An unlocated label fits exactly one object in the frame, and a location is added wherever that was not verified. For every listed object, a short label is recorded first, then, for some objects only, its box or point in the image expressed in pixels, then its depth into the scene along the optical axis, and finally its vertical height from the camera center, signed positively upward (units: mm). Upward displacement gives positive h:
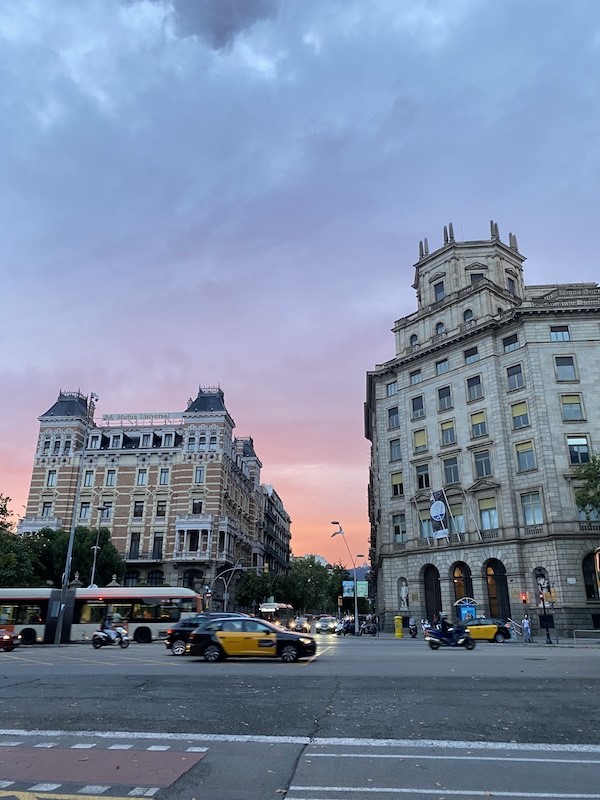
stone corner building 42562 +12336
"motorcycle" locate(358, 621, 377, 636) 54159 -2703
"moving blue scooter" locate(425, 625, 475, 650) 27453 -1785
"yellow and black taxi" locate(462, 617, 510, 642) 35438 -1801
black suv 23192 -1428
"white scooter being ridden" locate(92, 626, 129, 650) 29688 -2014
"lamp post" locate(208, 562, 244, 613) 62050 +1850
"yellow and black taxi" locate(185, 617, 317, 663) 19547 -1400
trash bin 43375 -2041
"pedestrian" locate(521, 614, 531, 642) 35656 -1689
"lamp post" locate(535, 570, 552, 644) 39375 +1128
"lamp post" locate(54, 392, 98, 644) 33750 -186
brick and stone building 63438 +12531
